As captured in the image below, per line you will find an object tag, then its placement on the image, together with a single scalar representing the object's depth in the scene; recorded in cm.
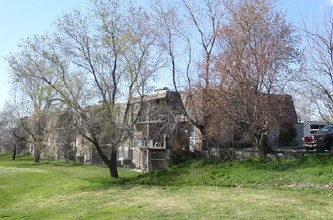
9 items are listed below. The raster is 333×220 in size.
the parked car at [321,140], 2622
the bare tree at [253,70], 2286
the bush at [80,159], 5036
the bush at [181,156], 2928
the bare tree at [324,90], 2216
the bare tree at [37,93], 2716
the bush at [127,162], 4026
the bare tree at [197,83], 2600
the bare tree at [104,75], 2631
